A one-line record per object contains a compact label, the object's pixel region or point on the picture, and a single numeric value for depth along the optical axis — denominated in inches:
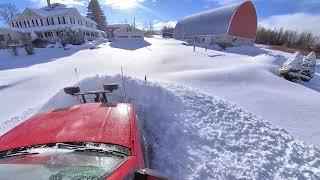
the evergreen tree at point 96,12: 1571.2
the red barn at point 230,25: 872.9
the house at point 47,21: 973.7
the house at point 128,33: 1076.2
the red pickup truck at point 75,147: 51.0
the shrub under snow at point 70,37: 757.3
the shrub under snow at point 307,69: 332.1
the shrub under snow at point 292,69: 318.4
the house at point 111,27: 1771.2
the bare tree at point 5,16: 1444.2
